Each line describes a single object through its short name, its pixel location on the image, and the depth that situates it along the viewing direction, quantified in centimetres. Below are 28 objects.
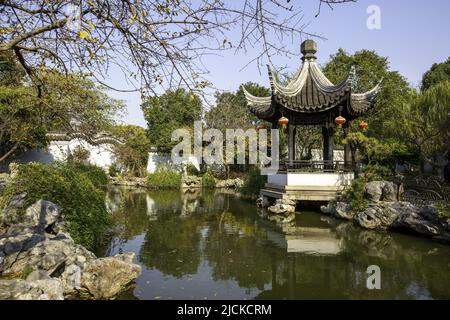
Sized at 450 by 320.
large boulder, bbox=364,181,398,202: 984
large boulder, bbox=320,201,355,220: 1016
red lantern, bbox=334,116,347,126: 1098
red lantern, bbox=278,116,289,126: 1133
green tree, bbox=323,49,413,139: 1867
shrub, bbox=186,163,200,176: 2469
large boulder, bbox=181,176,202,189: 2181
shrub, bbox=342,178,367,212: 990
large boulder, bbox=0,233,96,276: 435
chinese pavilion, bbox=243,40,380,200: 1149
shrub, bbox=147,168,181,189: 2159
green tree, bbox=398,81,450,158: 1322
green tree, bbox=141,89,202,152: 2559
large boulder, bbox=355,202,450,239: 775
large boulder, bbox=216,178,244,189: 2211
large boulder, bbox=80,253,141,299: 445
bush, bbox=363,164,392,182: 1095
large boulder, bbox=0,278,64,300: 342
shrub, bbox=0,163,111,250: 627
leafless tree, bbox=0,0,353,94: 265
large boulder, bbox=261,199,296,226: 1108
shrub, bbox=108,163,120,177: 2476
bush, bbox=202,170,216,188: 2236
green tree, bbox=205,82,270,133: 2269
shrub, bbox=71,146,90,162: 1897
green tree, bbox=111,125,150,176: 2428
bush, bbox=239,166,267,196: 1526
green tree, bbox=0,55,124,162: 398
